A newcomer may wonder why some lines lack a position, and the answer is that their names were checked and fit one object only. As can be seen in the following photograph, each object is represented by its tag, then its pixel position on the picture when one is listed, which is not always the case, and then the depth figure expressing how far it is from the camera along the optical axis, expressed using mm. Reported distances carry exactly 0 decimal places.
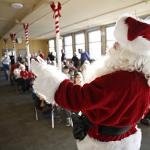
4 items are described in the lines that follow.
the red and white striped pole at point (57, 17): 4285
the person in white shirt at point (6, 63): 9180
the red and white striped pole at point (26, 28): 7493
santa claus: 869
